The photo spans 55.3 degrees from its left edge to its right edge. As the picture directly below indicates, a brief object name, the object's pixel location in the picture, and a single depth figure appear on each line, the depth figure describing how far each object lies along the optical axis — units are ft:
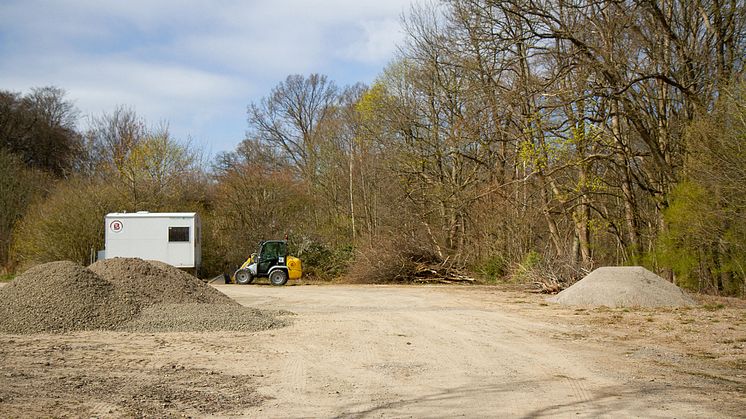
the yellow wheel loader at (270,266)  98.27
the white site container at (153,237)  99.40
